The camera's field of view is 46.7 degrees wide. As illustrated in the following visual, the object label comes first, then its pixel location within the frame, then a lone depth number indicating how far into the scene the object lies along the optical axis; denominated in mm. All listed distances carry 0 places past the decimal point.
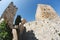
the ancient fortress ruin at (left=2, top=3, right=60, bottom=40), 8797
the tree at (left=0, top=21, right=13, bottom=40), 7308
